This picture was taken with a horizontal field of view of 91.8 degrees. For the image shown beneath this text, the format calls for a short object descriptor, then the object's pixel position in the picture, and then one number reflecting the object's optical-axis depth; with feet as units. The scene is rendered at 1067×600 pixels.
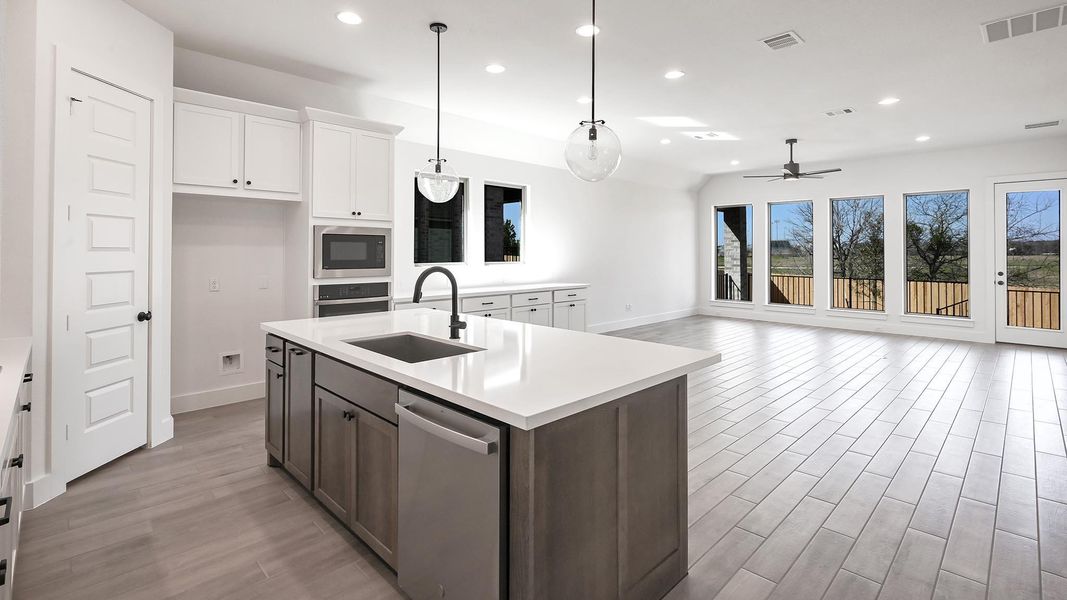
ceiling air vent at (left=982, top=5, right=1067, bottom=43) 10.99
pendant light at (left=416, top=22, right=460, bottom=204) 11.39
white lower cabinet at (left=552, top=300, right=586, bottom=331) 21.45
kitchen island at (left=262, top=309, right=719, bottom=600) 4.66
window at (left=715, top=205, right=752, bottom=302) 32.68
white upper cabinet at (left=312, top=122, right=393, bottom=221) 13.76
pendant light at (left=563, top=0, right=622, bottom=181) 8.38
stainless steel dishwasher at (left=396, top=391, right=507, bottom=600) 4.70
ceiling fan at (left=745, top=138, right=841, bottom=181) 24.26
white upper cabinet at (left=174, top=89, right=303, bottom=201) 12.01
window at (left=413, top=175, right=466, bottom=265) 18.94
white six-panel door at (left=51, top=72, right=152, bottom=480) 8.98
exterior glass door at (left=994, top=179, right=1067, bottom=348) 22.84
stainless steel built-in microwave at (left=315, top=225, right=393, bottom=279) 13.83
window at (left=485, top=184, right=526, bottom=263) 21.68
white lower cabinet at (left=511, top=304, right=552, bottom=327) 19.65
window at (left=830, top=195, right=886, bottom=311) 27.81
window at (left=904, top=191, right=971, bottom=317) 25.50
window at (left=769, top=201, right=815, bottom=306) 30.14
